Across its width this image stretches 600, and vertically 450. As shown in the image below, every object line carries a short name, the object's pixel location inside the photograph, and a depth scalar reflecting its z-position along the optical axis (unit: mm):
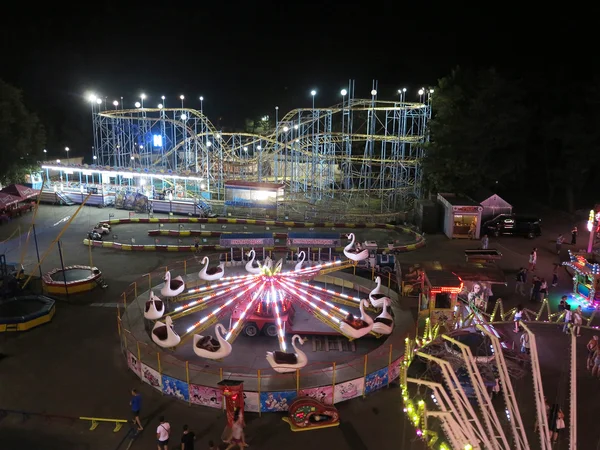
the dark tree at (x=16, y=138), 37094
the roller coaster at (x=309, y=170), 34750
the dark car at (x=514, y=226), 28859
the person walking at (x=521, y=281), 20297
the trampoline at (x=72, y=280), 19672
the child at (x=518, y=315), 16284
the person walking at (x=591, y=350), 14328
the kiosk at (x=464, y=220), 28734
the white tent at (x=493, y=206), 29953
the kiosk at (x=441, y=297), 16094
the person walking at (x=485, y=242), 25580
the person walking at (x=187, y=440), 10352
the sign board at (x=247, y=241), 21609
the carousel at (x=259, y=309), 12867
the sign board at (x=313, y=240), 21625
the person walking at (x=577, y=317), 15888
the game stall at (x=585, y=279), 18775
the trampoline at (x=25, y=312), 16375
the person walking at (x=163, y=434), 10484
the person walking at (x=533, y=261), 22603
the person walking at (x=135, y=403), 11844
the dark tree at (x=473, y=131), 33312
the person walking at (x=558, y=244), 25484
